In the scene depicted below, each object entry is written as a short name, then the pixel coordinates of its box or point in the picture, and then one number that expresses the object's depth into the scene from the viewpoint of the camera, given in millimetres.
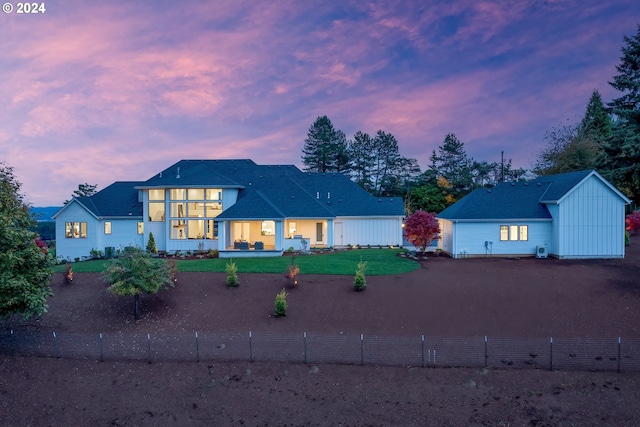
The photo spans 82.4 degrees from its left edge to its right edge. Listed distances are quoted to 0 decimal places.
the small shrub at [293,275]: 18252
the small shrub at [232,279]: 18139
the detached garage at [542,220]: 24047
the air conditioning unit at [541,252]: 24869
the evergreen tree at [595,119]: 51659
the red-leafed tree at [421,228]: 25094
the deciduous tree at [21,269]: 12023
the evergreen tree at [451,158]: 57891
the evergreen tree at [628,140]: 28234
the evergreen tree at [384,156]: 61281
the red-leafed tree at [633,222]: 34719
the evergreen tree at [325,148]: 62062
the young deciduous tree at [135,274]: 15062
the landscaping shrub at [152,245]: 28088
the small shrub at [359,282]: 17531
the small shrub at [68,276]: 19206
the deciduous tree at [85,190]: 51481
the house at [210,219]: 28547
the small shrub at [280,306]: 15102
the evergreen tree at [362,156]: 61684
